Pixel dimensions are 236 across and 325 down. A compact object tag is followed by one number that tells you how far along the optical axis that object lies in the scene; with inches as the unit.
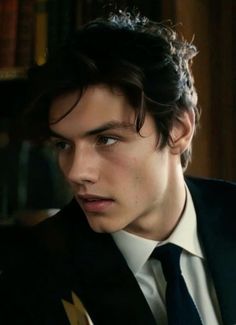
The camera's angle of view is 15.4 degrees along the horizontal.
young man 41.3
